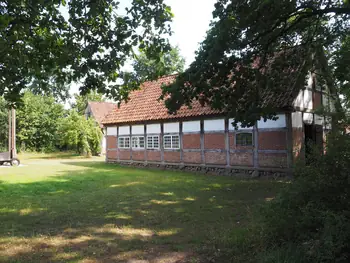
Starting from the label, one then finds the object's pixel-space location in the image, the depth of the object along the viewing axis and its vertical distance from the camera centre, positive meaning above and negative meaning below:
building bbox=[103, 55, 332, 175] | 14.26 +0.33
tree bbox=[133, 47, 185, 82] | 6.48 +1.49
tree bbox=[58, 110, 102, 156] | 34.62 +0.90
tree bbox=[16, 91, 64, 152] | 38.25 +2.32
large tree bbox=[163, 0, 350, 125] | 8.18 +2.67
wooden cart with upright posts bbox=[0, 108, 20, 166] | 22.33 -0.78
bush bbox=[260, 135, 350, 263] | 3.94 -1.06
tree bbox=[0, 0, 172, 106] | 4.96 +1.87
